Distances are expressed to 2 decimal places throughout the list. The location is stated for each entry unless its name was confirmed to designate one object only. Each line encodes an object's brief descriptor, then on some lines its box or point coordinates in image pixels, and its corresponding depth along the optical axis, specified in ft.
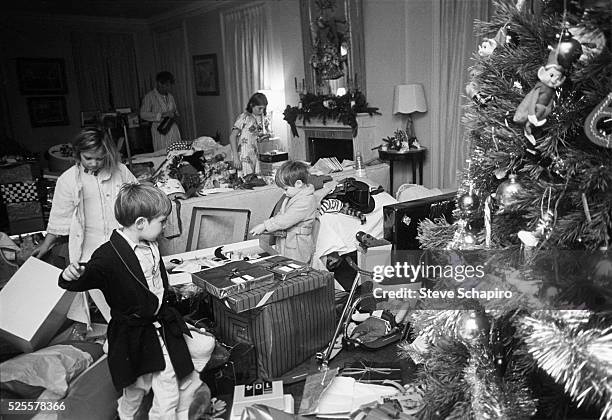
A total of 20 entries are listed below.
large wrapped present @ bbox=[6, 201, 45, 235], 15.81
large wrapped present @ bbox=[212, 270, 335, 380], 6.81
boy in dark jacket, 5.30
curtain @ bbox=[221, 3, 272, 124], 23.04
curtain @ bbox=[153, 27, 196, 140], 28.60
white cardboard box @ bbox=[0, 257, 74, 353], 5.65
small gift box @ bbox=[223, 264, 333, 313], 6.45
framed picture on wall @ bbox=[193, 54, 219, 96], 26.76
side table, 15.94
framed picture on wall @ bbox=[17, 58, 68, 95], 26.22
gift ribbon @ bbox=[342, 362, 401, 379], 6.89
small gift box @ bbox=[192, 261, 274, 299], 6.57
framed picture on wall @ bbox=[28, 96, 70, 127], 26.48
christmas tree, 2.84
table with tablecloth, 10.88
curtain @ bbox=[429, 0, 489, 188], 14.82
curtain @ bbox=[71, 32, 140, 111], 28.09
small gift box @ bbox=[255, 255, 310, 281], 7.11
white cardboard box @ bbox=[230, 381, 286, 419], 5.71
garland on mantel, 17.60
